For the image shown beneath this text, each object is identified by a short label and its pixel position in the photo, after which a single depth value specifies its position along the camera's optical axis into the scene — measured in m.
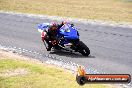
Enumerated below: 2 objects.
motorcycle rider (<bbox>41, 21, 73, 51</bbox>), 14.82
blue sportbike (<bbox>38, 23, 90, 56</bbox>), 14.06
